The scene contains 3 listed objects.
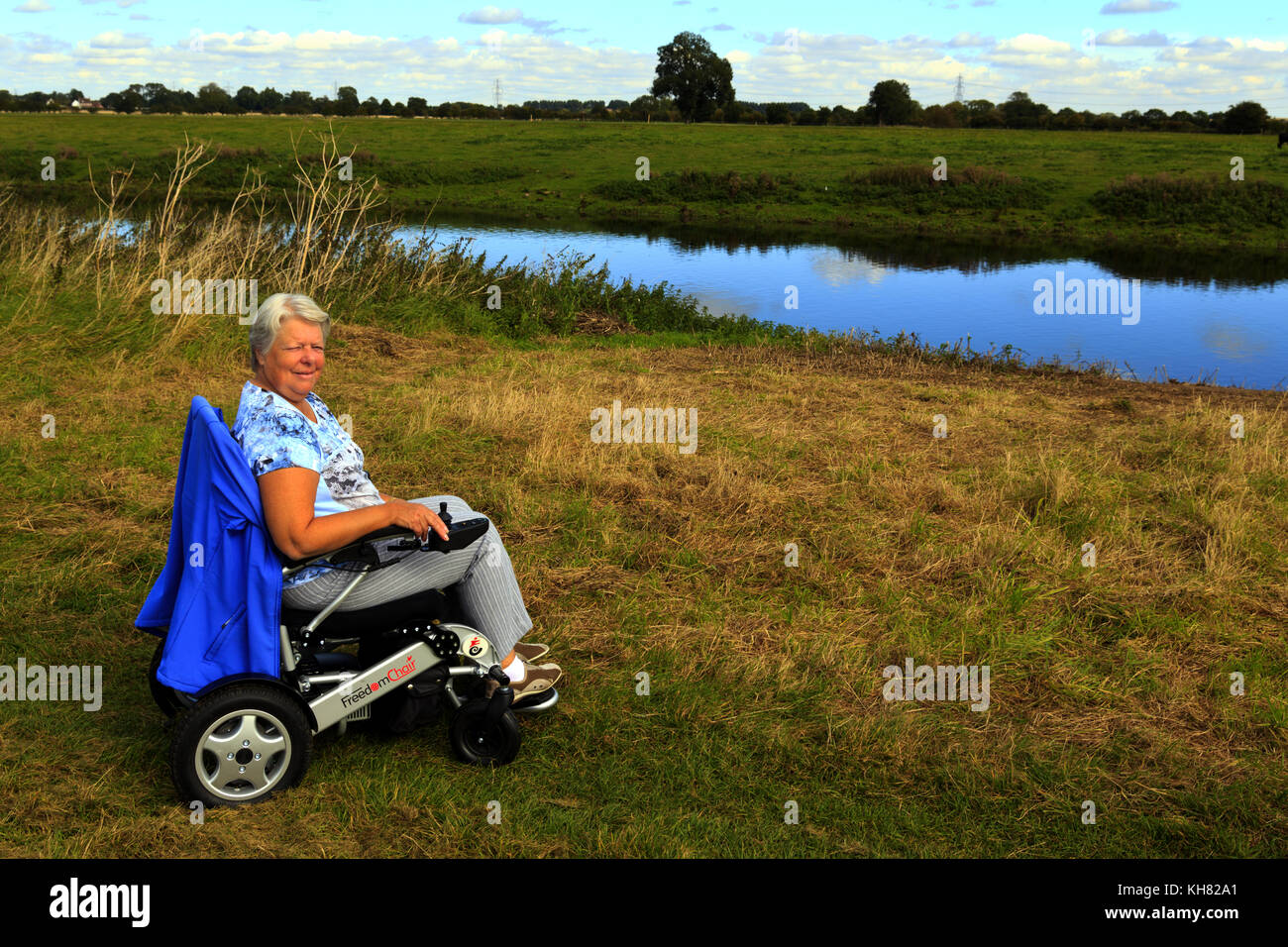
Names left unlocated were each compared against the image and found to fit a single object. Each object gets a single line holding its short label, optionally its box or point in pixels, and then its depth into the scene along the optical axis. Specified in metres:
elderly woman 3.26
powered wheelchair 3.30
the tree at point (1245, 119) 59.53
